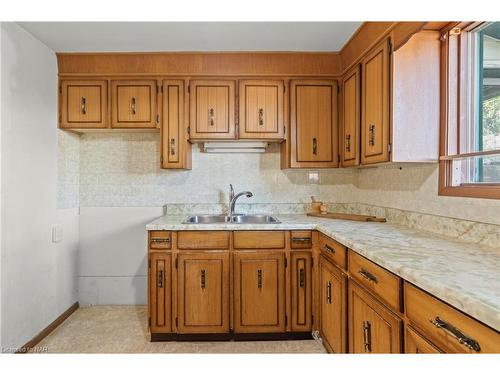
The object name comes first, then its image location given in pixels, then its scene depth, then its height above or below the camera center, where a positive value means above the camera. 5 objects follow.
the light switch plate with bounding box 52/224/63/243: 2.52 -0.41
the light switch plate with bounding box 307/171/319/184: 2.99 +0.09
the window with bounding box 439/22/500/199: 1.59 +0.44
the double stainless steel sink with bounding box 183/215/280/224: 2.78 -0.31
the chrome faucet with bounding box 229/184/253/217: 2.71 -0.10
